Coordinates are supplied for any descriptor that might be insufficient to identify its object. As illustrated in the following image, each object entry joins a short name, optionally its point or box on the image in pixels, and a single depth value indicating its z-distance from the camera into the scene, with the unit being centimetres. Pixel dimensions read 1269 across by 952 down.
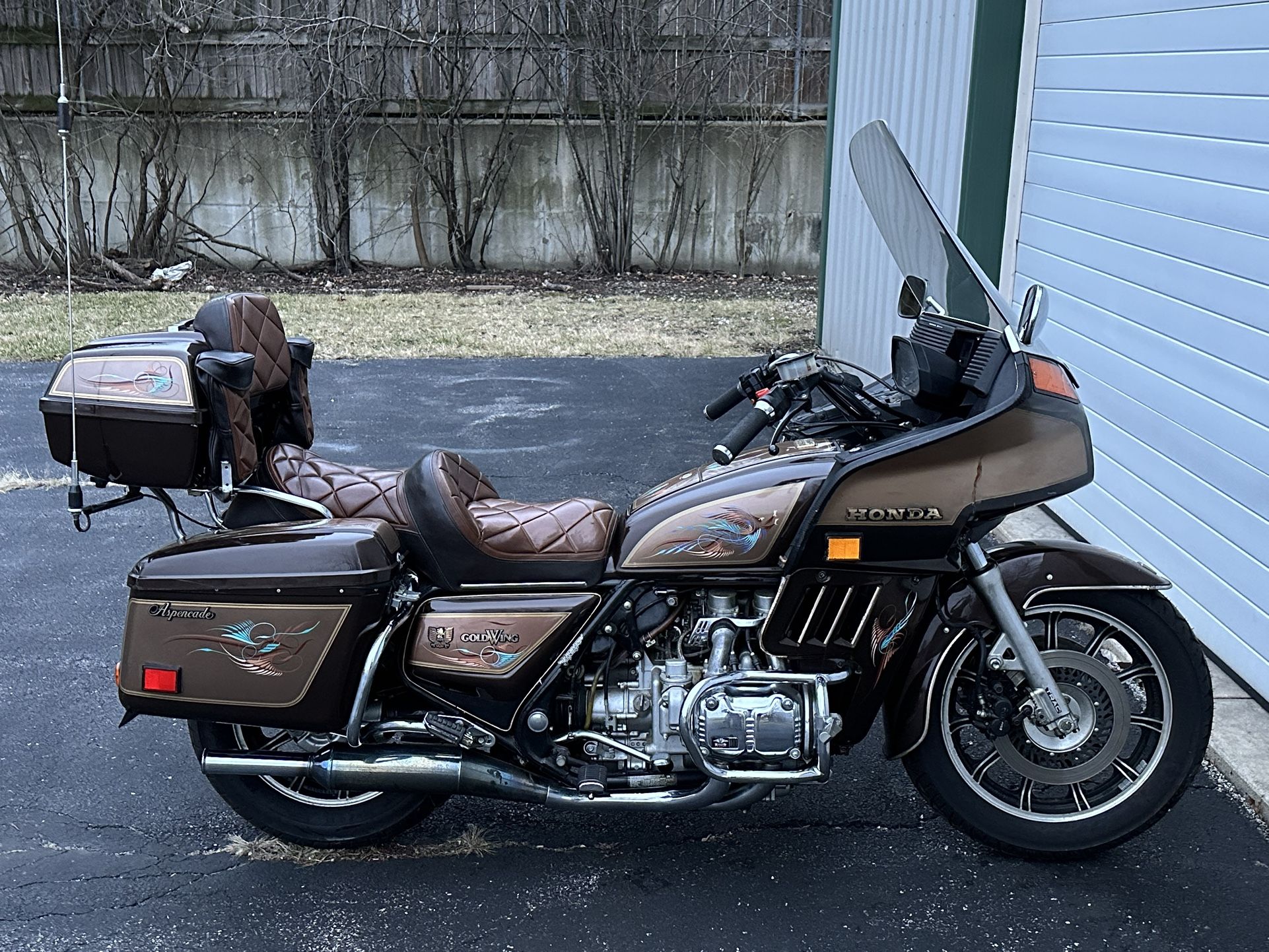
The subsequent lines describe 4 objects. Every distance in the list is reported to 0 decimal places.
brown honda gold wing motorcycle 284
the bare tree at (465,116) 1295
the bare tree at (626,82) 1283
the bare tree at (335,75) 1261
